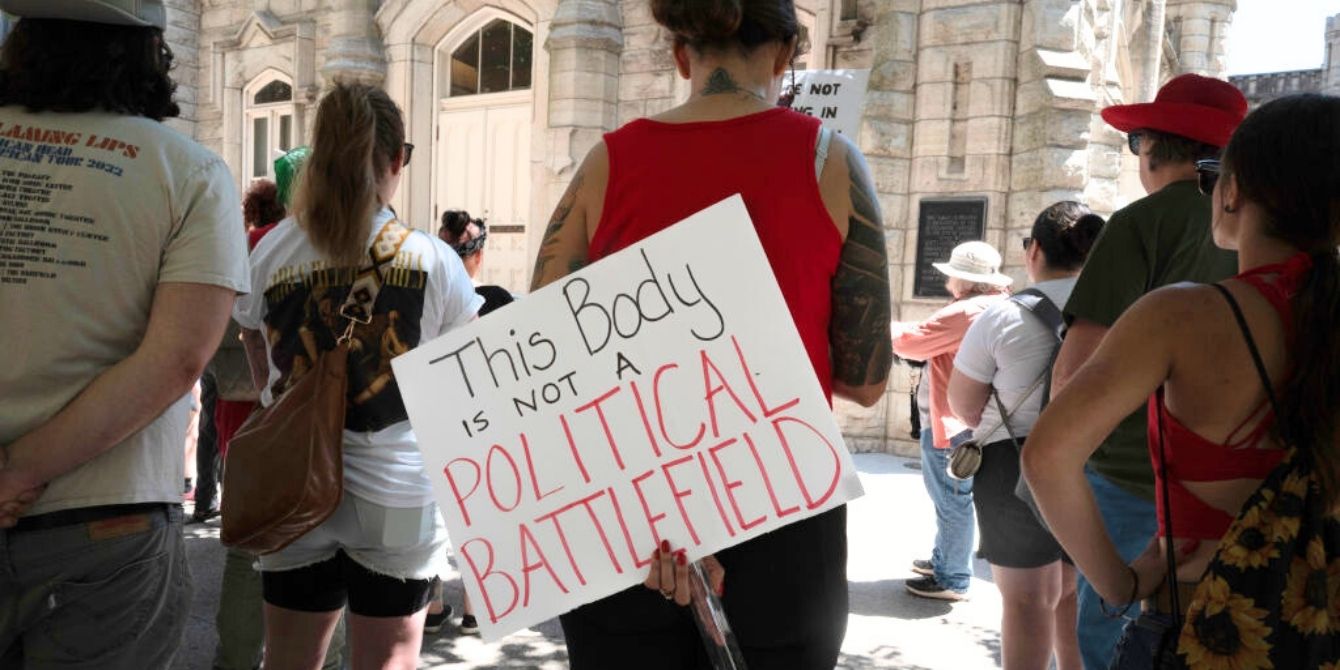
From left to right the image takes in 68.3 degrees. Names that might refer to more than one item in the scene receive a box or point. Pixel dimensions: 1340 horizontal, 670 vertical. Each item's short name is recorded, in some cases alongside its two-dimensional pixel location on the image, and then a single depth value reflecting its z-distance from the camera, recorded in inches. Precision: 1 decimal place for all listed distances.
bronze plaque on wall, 335.0
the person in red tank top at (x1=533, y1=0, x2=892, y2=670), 66.2
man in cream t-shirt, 69.1
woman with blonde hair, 96.5
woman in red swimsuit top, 59.0
